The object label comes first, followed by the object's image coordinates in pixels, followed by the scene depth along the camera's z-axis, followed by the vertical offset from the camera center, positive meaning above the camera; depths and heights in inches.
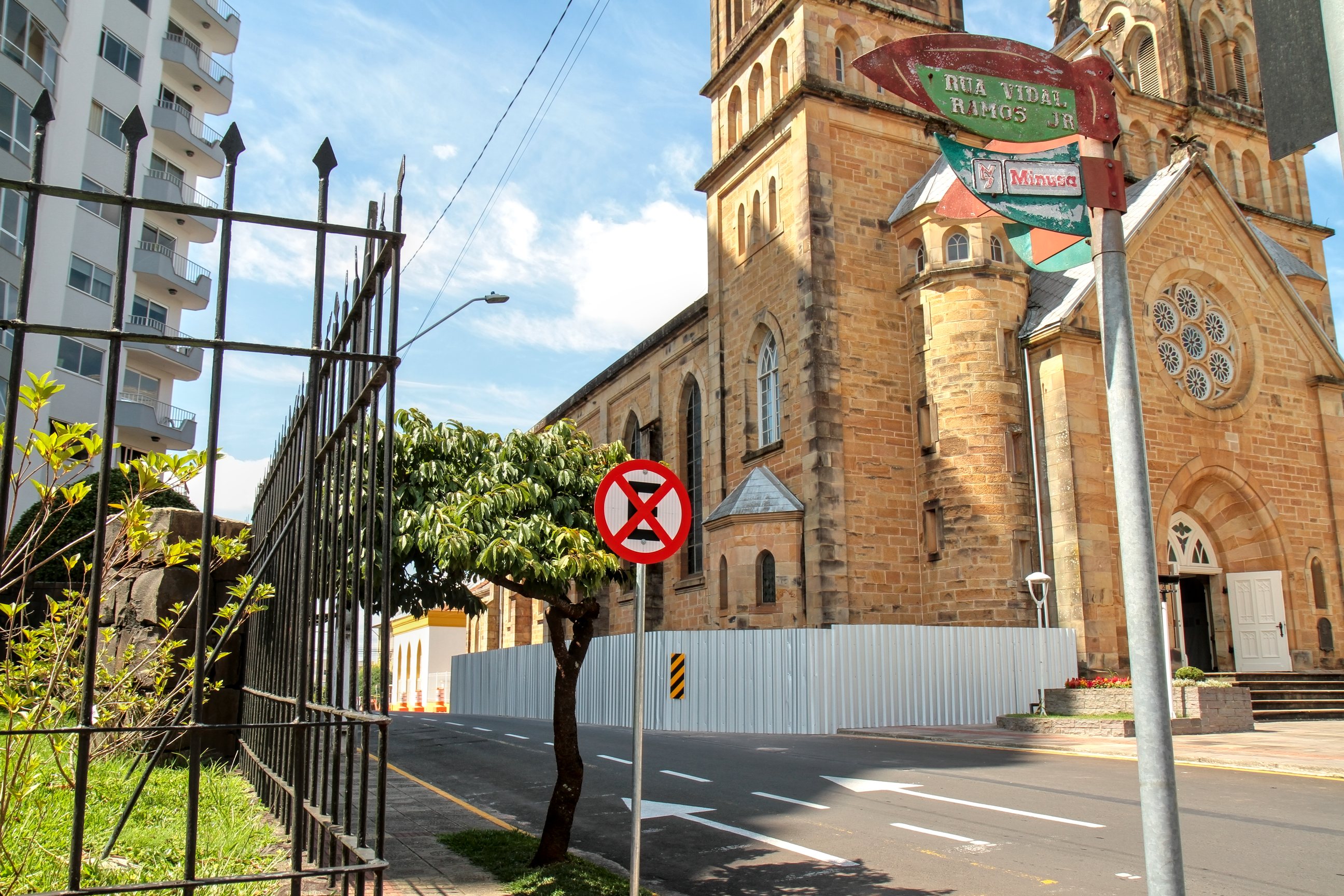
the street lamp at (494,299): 657.6 +212.9
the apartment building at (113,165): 1070.4 +586.1
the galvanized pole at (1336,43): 118.6 +65.9
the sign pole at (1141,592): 157.6 +6.5
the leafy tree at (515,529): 320.8 +37.1
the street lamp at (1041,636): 835.4 -0.8
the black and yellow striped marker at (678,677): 600.4 -21.8
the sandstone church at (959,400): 901.2 +216.2
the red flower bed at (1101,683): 761.0 -35.6
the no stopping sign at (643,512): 254.5 +31.5
